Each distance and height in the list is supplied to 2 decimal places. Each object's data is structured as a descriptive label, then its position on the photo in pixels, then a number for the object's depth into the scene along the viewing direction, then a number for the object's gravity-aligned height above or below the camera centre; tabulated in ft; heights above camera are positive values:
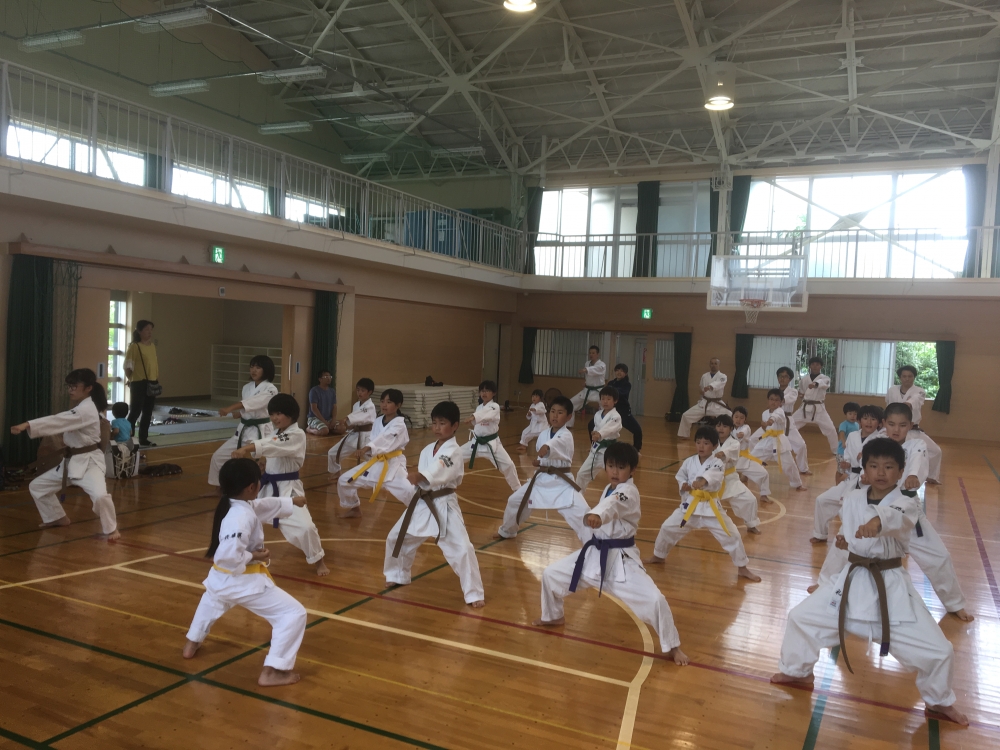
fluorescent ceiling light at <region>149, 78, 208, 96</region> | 41.55 +13.92
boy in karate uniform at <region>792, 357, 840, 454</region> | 36.37 -1.79
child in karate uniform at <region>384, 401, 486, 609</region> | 14.97 -3.39
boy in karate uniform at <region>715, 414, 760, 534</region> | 19.86 -3.17
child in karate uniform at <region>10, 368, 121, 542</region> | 18.02 -3.14
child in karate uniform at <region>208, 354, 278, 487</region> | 21.86 -1.88
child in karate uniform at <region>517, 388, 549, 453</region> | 32.24 -2.74
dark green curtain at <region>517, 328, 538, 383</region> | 60.03 -0.28
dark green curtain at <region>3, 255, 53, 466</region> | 25.96 -0.62
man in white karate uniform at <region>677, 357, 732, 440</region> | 42.27 -1.97
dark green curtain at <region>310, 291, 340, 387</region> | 40.81 +0.74
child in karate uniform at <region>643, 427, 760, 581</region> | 17.30 -3.26
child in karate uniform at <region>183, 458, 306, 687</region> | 11.24 -3.63
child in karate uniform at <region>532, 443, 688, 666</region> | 12.48 -3.57
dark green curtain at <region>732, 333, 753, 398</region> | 53.62 +0.13
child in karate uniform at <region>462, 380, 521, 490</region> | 24.70 -2.97
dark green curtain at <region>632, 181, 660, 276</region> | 55.36 +10.20
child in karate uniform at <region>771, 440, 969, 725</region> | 10.78 -3.47
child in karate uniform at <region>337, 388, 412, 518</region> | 19.48 -3.02
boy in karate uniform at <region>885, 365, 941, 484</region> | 28.32 -1.04
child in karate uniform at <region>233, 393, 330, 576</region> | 16.35 -2.89
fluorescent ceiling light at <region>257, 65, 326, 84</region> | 40.42 +14.70
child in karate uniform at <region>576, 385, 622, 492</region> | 22.80 -2.19
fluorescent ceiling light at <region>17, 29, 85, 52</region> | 35.45 +13.90
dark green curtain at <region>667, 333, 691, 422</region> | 54.95 -0.70
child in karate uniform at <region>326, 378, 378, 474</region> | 25.27 -2.62
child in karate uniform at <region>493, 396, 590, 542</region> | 18.25 -3.07
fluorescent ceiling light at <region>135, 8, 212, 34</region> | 33.27 +14.33
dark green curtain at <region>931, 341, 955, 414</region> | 48.14 +0.22
